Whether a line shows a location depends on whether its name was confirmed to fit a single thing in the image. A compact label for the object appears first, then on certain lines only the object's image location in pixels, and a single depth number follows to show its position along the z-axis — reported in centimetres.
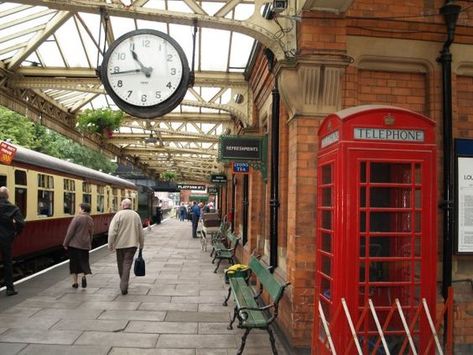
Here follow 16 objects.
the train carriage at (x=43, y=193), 1044
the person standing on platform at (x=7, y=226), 780
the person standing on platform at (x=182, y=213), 4505
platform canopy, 547
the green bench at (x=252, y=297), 505
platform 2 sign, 4119
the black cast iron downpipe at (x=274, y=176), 643
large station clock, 521
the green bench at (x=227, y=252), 1113
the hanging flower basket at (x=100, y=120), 1166
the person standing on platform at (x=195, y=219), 2147
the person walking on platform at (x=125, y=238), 847
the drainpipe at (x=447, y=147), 516
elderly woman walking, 888
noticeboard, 523
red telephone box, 379
